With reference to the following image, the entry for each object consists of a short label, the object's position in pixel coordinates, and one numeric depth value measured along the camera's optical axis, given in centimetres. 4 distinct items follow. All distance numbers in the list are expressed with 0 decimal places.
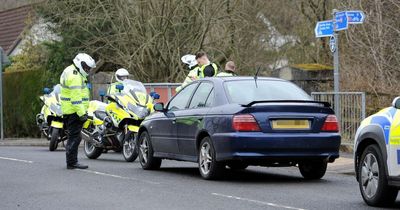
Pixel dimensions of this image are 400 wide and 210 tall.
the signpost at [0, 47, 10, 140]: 2852
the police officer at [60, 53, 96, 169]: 1508
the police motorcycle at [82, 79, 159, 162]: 1684
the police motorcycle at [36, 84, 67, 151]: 2108
